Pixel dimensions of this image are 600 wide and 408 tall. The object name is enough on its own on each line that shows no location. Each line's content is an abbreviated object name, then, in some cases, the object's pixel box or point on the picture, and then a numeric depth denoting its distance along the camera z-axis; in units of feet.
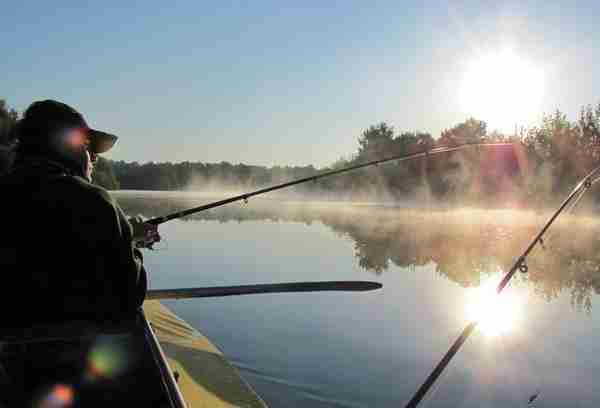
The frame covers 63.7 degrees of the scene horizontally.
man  5.97
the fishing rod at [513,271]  6.58
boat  6.09
